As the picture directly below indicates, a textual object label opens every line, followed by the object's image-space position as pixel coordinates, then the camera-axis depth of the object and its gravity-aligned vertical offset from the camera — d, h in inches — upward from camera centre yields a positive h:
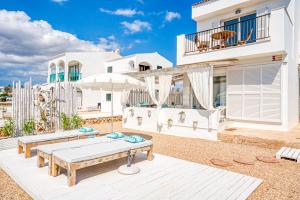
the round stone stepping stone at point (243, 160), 238.0 -75.7
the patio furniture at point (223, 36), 426.2 +139.6
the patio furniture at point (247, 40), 409.0 +128.2
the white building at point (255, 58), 369.1 +85.0
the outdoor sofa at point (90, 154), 165.0 -51.4
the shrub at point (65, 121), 397.7 -45.8
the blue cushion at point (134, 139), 226.1 -46.6
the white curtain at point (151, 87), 454.9 +27.0
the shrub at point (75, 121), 405.4 -46.5
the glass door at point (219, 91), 452.0 +19.0
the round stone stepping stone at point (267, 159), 245.1 -75.3
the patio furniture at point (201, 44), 467.4 +131.7
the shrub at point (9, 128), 340.8 -51.7
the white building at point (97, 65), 949.2 +179.6
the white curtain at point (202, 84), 372.5 +29.0
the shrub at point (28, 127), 350.0 -51.2
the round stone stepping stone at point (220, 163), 230.6 -75.4
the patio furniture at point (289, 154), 245.6 -69.3
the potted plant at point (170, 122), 435.2 -50.7
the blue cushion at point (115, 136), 249.8 -47.0
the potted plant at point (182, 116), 411.8 -35.1
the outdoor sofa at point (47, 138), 241.1 -53.1
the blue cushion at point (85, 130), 303.9 -48.2
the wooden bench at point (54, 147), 191.2 -50.2
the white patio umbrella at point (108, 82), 299.9 +25.4
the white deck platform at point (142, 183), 151.7 -73.2
